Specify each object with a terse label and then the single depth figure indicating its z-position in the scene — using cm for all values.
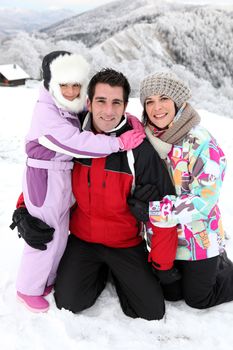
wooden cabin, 2849
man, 254
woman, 243
